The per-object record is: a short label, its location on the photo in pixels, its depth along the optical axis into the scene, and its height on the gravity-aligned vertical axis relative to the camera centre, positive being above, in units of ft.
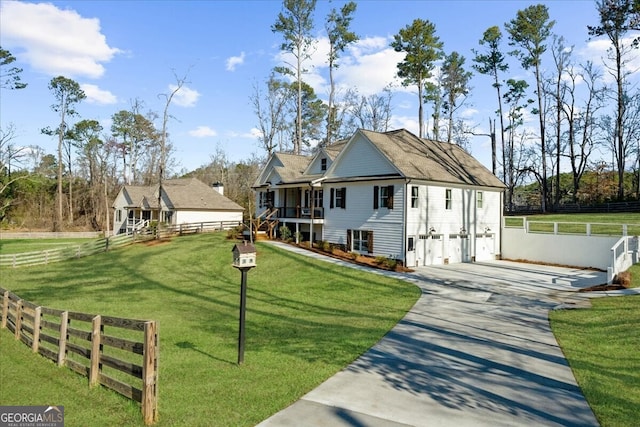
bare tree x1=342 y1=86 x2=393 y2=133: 161.38 +38.83
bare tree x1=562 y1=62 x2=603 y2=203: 144.99 +30.83
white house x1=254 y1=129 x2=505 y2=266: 75.25 +2.00
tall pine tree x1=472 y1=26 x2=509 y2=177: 137.59 +53.49
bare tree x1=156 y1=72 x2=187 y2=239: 111.65 +23.91
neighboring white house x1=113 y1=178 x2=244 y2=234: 131.75 +2.09
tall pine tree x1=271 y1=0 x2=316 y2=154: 129.29 +60.99
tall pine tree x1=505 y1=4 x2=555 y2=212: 129.39 +57.96
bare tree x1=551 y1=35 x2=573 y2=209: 141.59 +40.33
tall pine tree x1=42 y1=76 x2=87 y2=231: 169.99 +47.73
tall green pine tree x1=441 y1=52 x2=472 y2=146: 144.40 +47.99
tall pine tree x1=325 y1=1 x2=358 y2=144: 132.16 +59.64
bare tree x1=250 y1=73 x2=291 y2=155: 148.46 +37.83
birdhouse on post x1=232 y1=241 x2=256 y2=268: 25.75 -2.89
